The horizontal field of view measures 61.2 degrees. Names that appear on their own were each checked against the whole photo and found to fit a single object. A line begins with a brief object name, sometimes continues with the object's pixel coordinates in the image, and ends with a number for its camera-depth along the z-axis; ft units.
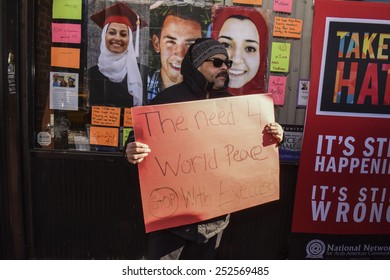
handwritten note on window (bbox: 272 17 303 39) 9.39
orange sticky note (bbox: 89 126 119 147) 9.82
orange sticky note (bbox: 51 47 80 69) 9.50
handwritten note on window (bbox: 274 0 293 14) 9.32
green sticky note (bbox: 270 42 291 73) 9.48
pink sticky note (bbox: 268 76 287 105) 9.62
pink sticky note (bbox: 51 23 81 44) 9.39
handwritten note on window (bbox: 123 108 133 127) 9.70
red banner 9.12
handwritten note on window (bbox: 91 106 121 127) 9.70
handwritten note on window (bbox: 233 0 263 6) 9.30
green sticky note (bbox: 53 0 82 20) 9.29
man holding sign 6.67
